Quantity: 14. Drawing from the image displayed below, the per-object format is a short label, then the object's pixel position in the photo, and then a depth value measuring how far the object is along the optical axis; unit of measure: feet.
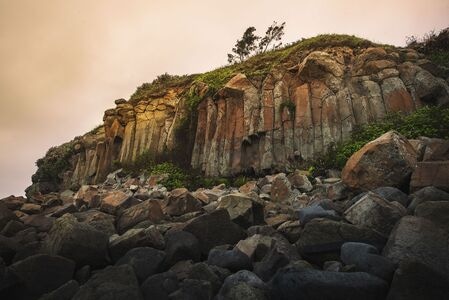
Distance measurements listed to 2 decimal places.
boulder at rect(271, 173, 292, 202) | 43.39
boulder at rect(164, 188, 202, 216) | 36.35
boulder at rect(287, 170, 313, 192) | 46.06
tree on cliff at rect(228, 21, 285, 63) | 132.67
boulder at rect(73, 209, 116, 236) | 30.07
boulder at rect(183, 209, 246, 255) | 25.39
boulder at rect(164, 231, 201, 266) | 23.22
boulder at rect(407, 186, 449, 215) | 22.84
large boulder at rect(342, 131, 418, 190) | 29.91
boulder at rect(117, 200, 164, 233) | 31.83
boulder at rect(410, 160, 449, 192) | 25.11
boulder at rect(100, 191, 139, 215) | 37.17
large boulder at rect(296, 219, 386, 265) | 20.43
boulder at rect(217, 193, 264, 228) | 29.66
